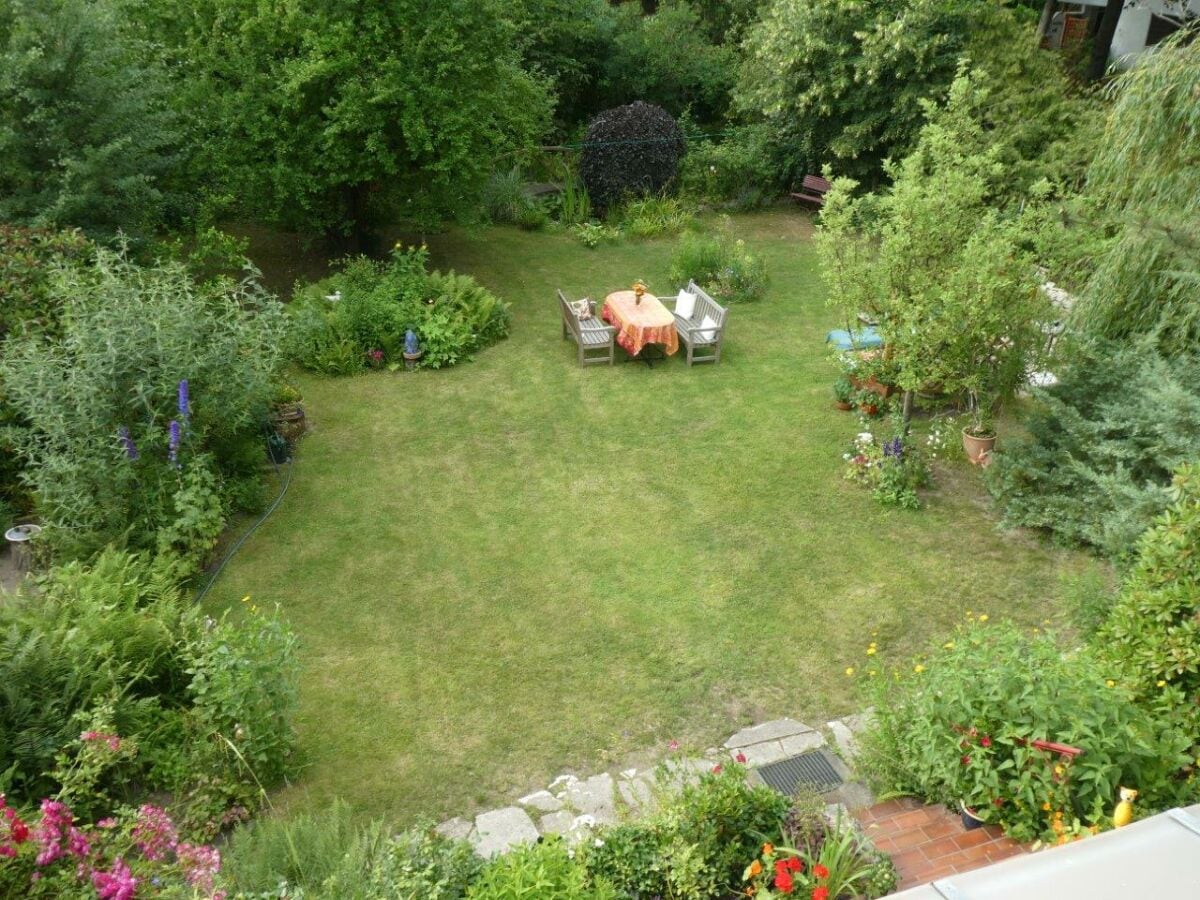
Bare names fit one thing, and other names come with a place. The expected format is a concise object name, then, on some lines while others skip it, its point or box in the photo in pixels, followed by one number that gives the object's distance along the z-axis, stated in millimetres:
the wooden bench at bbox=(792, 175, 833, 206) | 16688
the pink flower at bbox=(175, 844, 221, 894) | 4195
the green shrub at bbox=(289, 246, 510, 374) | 11234
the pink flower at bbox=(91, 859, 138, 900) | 4172
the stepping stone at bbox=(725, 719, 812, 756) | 6102
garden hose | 7679
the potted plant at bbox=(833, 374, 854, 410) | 10344
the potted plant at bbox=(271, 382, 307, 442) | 9664
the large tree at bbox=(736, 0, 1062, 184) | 14352
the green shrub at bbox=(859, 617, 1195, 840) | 4316
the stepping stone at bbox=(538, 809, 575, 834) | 5391
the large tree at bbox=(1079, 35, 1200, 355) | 7578
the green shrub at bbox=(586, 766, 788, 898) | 4395
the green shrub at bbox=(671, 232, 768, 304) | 13523
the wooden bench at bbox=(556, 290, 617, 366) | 11469
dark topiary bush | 16156
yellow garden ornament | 3875
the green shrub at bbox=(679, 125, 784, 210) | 17234
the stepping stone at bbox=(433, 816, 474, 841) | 5427
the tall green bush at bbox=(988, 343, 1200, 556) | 6992
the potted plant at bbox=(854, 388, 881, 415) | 10125
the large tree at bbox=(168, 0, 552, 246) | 11398
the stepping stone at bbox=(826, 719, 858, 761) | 5863
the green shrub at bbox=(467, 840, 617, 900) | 3977
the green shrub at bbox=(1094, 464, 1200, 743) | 4789
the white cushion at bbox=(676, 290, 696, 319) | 12164
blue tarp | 9836
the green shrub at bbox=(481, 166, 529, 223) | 15969
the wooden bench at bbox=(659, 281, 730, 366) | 11484
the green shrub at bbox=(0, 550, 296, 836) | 5234
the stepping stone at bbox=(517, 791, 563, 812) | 5590
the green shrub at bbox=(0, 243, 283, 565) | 7312
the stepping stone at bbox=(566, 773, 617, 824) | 5484
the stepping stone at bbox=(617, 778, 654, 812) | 5465
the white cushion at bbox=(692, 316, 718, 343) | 11531
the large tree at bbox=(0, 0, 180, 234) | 9258
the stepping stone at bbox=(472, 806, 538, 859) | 5246
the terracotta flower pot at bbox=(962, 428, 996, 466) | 9234
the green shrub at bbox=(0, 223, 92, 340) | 8289
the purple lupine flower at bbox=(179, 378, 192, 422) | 7391
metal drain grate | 5602
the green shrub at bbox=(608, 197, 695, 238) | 15773
